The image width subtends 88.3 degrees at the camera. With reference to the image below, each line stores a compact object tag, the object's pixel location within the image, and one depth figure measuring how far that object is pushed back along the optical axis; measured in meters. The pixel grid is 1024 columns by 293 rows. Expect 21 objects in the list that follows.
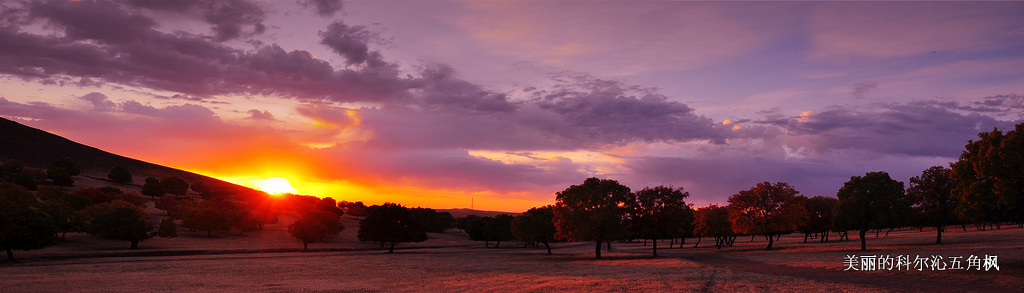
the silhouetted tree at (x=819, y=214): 104.75
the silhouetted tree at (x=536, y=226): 85.94
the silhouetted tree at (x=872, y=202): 66.38
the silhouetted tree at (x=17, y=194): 107.38
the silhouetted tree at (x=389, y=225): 98.00
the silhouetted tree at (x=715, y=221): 98.06
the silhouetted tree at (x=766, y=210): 71.56
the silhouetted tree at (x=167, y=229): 97.38
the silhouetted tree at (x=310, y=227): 102.06
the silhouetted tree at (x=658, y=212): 67.44
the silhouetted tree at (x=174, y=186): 177.68
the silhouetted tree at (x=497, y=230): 126.50
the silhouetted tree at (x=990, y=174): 33.62
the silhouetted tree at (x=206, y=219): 113.12
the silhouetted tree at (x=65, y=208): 82.01
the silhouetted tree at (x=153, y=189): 172.62
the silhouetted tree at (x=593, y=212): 62.88
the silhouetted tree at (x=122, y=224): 88.81
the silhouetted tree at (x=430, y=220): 183.25
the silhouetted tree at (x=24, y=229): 61.62
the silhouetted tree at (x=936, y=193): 71.69
